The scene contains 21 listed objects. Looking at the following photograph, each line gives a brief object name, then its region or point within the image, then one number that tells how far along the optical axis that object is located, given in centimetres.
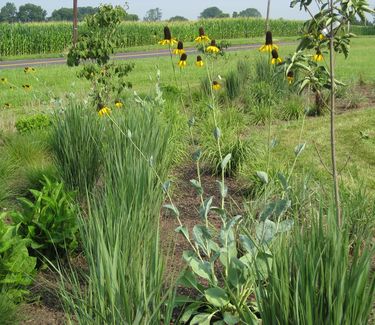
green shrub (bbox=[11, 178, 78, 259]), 349
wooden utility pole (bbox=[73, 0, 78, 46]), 2245
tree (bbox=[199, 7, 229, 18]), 11098
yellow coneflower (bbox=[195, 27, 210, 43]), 481
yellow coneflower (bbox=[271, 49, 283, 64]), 406
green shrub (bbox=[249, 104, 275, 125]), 791
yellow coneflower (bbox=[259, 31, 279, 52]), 380
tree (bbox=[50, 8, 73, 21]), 7838
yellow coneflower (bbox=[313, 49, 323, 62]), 380
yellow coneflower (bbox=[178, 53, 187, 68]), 514
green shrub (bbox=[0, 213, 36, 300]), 294
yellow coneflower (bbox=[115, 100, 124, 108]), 500
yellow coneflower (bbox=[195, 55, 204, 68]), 587
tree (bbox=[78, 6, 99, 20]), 7075
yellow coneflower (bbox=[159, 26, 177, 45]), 475
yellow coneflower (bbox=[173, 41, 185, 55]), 483
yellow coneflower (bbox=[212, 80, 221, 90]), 695
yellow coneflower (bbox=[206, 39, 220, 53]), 504
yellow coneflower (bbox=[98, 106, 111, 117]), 407
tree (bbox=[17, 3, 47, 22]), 7781
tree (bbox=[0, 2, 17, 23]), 8211
